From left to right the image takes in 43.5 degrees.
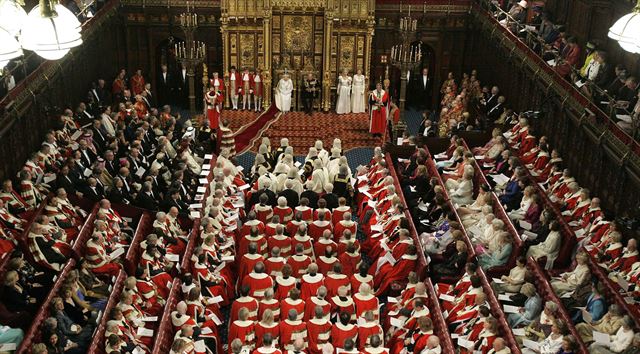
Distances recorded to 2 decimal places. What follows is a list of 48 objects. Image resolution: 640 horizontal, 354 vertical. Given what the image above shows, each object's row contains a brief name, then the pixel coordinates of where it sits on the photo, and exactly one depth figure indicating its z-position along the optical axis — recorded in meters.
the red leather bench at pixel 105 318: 12.83
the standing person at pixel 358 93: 27.17
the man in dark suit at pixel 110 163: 19.67
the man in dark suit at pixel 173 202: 18.19
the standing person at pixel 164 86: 28.49
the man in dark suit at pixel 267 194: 18.98
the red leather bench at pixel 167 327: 13.23
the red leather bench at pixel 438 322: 13.53
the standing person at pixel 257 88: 27.09
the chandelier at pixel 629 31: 9.56
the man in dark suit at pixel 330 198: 19.06
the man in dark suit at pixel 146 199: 18.27
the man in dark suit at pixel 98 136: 21.36
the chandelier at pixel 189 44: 23.70
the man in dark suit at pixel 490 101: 24.59
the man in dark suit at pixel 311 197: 19.00
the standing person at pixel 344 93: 27.06
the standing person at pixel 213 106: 25.38
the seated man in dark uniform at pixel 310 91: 26.94
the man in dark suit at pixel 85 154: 19.92
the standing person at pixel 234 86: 27.20
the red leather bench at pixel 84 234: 15.58
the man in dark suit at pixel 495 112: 24.22
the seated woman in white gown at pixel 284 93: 26.88
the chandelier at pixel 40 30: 6.89
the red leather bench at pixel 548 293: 12.94
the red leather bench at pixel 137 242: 15.64
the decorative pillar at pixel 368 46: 27.40
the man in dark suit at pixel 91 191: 18.09
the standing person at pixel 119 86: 25.95
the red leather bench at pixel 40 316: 12.48
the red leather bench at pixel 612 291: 13.69
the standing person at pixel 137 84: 26.72
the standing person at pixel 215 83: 25.70
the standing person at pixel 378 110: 25.50
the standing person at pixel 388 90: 25.45
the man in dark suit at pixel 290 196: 18.94
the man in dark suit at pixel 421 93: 29.28
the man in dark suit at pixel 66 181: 17.94
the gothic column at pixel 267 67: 27.31
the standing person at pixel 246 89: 27.11
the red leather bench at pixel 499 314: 13.03
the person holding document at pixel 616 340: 13.00
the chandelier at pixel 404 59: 23.44
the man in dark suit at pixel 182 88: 28.56
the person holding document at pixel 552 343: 12.95
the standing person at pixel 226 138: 23.39
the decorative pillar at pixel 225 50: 27.17
